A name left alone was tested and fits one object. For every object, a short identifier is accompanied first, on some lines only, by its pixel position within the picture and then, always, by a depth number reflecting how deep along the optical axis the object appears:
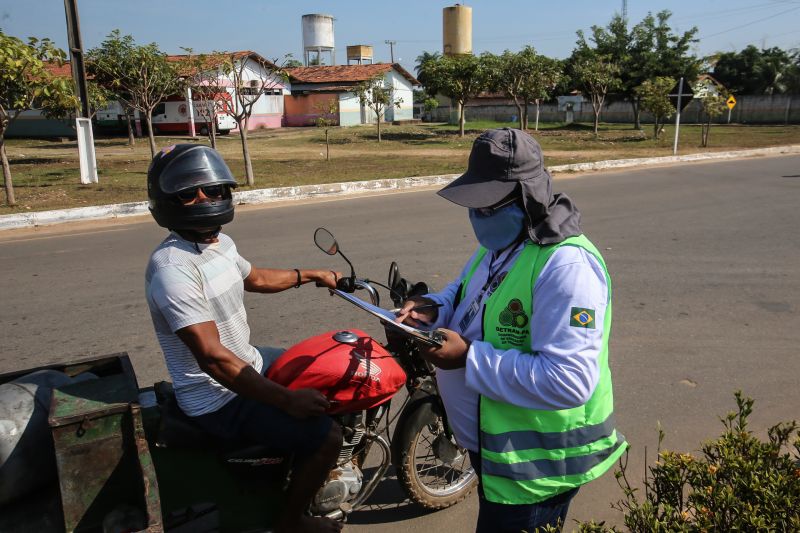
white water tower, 61.91
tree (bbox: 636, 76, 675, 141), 27.05
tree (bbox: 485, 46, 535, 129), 31.33
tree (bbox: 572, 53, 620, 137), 34.06
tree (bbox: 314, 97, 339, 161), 21.75
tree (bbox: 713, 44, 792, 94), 46.72
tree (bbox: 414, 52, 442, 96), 35.13
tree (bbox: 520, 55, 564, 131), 31.34
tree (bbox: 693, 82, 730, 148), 25.36
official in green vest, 1.70
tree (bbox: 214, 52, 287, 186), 13.89
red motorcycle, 2.28
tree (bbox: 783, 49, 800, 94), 45.47
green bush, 1.54
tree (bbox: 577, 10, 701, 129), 40.69
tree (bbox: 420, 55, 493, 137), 31.03
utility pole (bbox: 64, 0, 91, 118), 14.69
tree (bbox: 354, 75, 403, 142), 29.78
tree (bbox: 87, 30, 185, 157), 18.80
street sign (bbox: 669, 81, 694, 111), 20.25
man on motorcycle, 2.11
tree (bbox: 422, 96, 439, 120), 38.79
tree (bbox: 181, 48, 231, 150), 14.18
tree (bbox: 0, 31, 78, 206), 10.77
